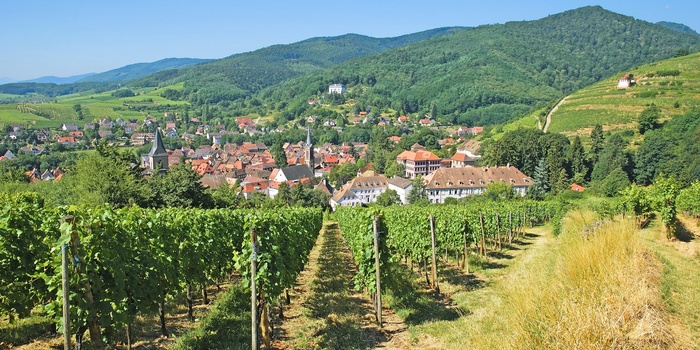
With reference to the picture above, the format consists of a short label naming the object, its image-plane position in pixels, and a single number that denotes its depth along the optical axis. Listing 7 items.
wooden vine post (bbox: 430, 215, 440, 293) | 12.97
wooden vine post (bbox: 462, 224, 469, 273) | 16.81
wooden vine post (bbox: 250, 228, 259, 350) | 7.36
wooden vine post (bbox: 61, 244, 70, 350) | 5.68
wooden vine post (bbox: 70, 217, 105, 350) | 6.28
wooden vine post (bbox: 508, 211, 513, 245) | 24.39
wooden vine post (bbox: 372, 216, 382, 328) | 9.88
